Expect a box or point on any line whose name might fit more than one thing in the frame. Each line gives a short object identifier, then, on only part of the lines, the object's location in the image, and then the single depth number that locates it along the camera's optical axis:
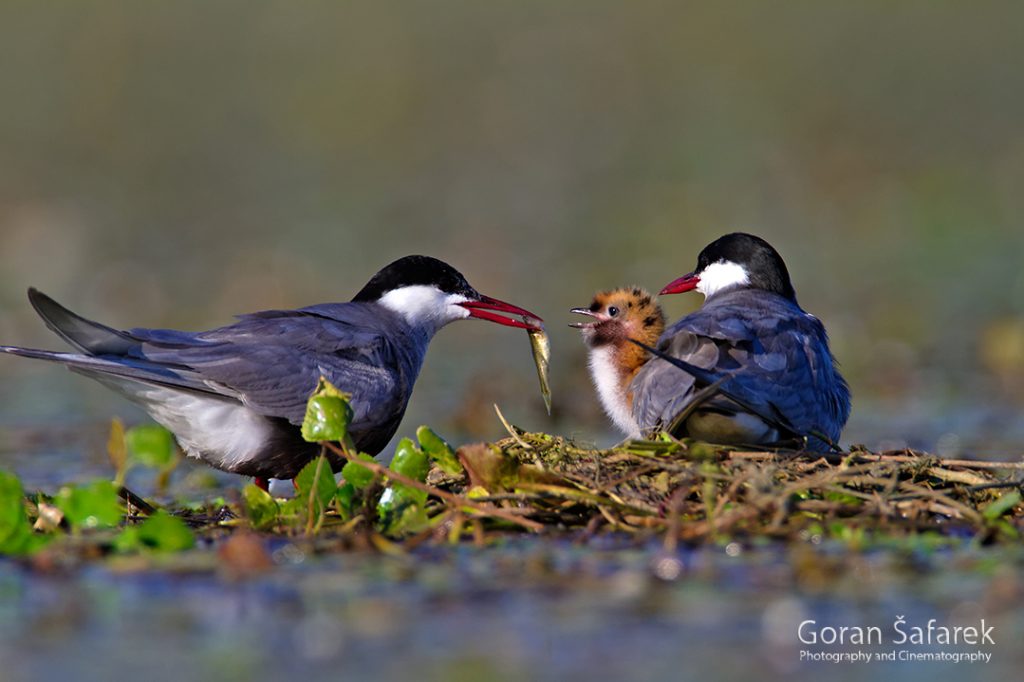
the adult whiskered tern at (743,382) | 10.52
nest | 9.32
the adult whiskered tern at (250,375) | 11.28
